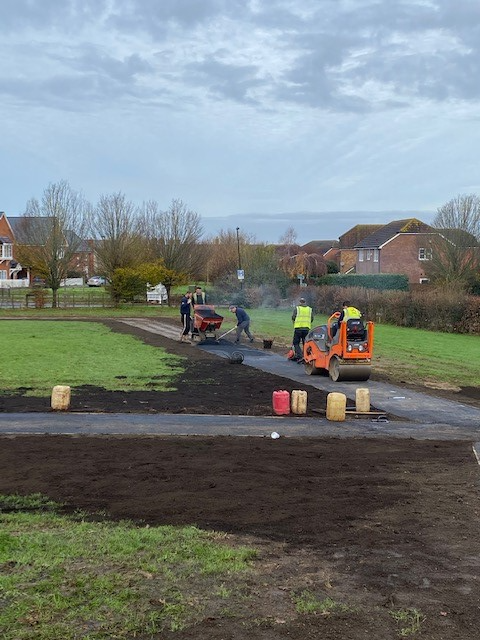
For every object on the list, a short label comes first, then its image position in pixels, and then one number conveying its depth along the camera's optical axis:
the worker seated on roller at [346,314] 20.17
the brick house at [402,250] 77.44
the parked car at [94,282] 98.25
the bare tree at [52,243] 59.62
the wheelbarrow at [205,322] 30.76
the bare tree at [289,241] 95.20
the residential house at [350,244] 95.00
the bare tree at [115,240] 61.81
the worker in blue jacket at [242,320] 29.64
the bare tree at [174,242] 64.94
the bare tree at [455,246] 57.25
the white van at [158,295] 64.75
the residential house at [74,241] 60.99
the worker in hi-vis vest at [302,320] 23.67
